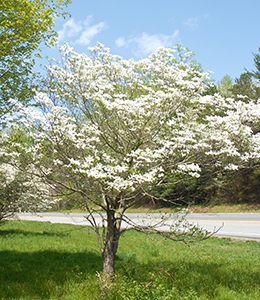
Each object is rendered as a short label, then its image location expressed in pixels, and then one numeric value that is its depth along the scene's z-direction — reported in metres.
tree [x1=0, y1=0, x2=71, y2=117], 8.13
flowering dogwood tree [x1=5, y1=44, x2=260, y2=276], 6.29
